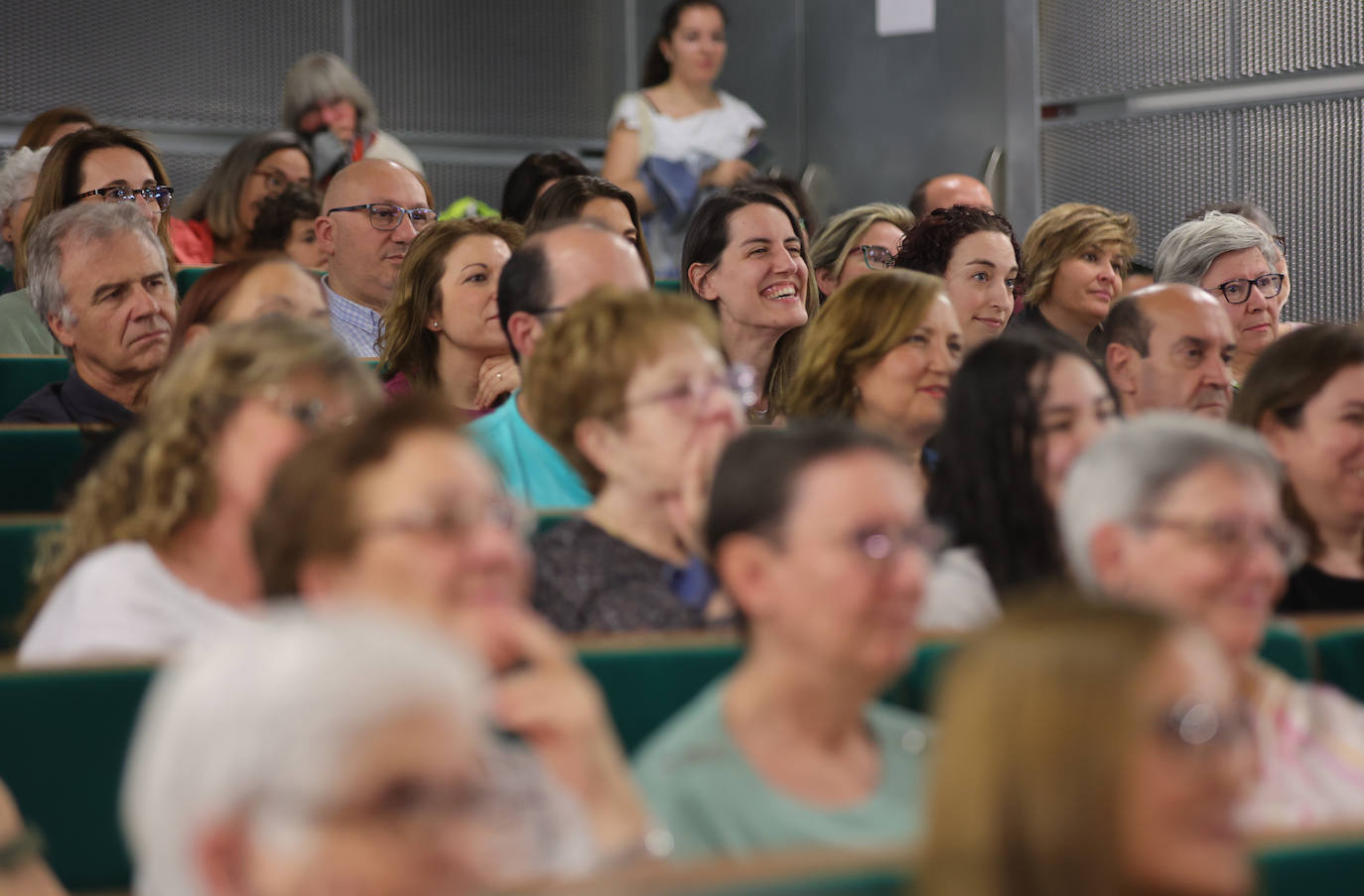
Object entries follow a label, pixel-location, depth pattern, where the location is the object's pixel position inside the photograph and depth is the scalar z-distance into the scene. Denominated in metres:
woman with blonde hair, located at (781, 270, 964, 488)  5.58
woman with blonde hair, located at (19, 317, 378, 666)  3.46
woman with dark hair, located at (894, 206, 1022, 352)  7.72
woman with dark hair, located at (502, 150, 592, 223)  9.35
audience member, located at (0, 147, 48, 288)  8.61
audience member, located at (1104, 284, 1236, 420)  6.19
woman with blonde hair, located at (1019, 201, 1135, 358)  8.74
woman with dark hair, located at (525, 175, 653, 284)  7.83
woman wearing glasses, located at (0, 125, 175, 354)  7.70
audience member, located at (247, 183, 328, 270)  9.42
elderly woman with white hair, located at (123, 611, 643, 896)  1.75
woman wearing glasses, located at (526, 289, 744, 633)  3.99
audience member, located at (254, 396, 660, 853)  2.67
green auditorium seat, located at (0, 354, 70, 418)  6.91
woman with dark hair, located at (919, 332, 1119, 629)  4.23
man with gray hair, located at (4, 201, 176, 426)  6.01
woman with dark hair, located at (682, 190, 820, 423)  7.42
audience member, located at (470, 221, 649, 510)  5.12
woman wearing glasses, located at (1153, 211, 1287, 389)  8.24
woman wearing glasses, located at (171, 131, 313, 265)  9.52
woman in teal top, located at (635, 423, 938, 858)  2.83
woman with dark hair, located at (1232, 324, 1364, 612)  4.86
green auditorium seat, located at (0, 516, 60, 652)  4.38
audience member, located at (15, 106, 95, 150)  9.40
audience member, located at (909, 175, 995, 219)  10.25
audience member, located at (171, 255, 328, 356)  4.84
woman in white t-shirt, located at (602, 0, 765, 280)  11.54
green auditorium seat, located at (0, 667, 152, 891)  3.02
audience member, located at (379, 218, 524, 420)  6.90
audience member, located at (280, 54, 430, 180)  10.46
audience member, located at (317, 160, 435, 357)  8.33
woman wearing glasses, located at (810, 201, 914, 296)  8.71
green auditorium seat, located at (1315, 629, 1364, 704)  3.70
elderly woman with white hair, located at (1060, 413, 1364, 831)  3.24
